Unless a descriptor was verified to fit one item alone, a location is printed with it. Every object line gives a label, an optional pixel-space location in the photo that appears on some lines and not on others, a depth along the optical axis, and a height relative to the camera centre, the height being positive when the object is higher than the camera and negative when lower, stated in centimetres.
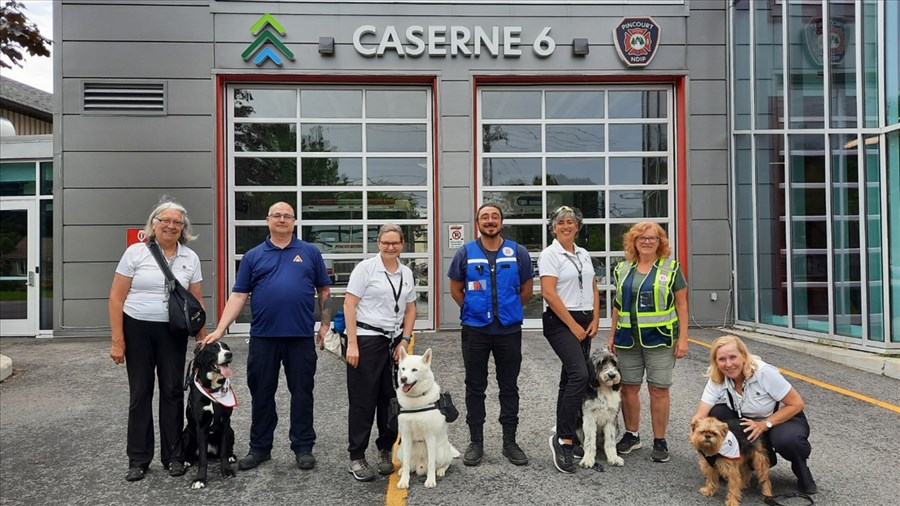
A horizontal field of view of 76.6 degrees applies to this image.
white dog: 381 -105
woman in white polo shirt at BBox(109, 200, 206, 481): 401 -56
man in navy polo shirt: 419 -49
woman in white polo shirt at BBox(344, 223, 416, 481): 411 -57
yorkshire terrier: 347 -124
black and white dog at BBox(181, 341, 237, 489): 399 -98
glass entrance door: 1047 -14
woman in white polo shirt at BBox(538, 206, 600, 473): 411 -42
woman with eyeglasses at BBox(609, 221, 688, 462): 417 -48
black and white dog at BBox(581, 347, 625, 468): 409 -105
